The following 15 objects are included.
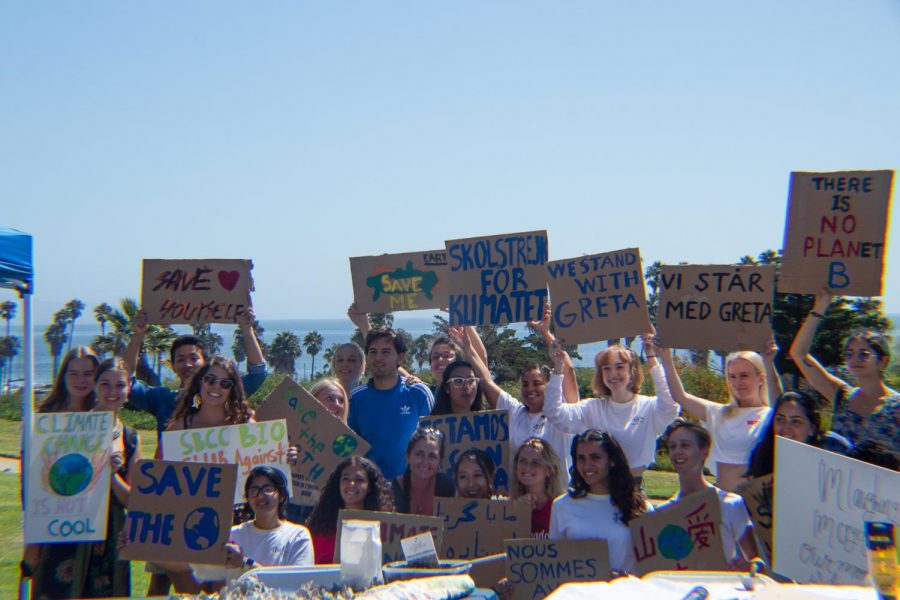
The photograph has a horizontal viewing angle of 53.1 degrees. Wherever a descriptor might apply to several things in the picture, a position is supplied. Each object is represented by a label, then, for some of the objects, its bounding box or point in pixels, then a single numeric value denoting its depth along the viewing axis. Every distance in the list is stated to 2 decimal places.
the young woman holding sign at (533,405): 6.34
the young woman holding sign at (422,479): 5.81
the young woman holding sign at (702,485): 4.91
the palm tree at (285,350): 108.69
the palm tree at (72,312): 90.19
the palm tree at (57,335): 90.89
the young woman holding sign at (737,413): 5.73
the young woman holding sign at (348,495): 5.40
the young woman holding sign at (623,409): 5.93
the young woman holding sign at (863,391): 5.27
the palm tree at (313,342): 113.75
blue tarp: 7.13
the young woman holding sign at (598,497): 4.90
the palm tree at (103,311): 41.94
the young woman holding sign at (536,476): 5.57
